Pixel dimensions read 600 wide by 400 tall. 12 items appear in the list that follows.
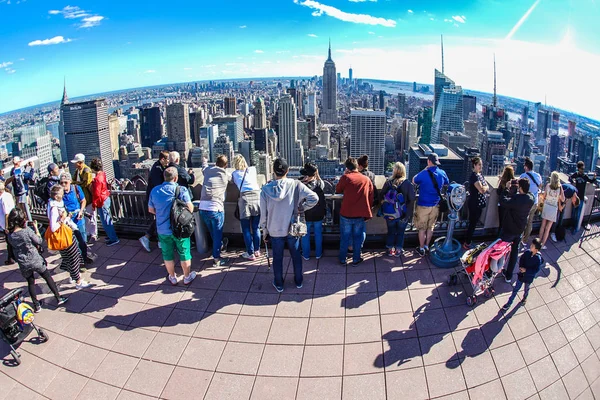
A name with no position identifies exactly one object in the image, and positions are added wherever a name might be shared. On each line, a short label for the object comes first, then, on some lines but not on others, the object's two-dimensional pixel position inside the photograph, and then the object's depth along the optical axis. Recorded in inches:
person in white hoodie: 177.9
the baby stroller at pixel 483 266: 177.9
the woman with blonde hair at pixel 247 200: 210.4
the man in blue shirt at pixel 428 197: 212.2
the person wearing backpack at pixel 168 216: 185.9
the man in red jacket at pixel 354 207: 201.2
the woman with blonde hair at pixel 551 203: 229.2
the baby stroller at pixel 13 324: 149.9
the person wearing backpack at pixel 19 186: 262.8
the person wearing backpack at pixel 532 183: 223.9
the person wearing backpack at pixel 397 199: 209.9
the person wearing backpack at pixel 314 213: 203.5
